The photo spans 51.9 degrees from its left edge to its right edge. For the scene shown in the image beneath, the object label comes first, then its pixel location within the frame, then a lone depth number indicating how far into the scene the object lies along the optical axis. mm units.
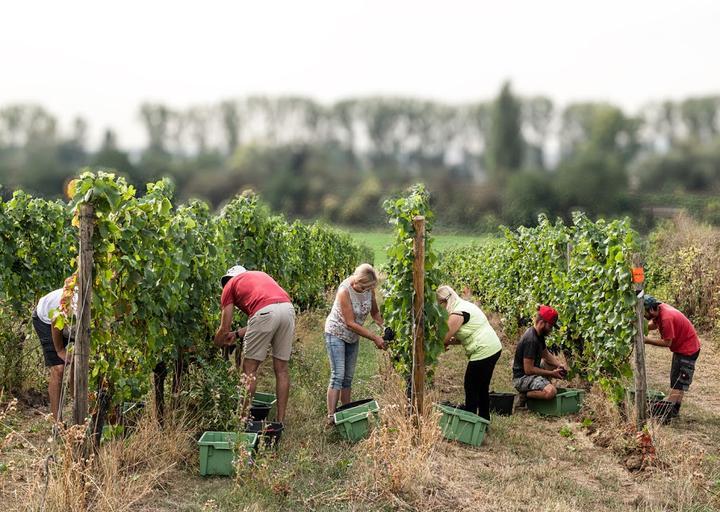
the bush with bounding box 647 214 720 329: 13562
